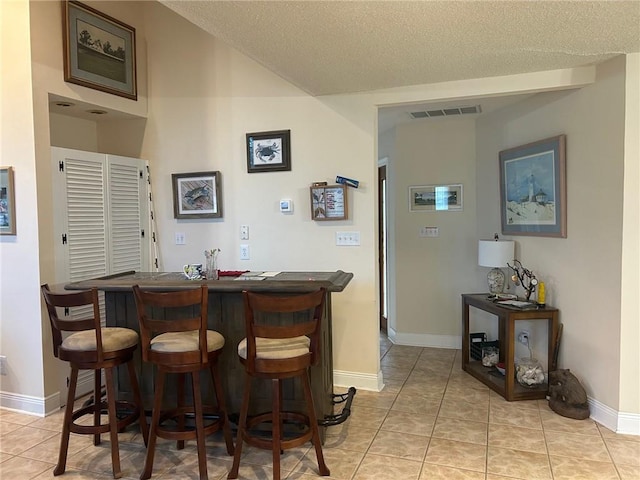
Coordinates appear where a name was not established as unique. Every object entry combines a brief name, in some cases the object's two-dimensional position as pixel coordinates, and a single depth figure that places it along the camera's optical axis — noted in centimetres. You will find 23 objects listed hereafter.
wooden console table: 325
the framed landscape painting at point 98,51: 329
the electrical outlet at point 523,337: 369
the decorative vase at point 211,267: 282
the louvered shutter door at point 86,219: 340
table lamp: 374
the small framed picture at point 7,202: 316
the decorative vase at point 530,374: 335
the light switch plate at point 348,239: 353
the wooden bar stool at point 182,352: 223
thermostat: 367
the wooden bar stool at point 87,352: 233
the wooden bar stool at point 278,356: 219
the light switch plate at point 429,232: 460
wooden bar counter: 256
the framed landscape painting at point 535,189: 325
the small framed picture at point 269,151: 365
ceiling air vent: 399
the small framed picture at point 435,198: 452
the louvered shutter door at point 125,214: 377
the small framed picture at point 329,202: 350
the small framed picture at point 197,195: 386
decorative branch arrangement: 351
